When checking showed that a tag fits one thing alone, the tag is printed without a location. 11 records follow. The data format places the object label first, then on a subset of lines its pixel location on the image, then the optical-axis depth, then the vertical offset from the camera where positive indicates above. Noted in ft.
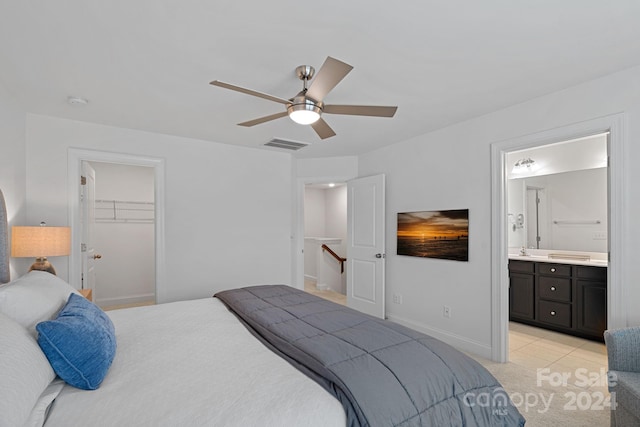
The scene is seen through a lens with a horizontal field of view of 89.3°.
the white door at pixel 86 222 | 11.34 -0.33
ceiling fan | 5.91 +2.27
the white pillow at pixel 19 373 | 3.06 -1.73
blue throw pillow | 4.12 -1.80
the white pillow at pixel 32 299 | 4.60 -1.37
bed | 3.69 -2.29
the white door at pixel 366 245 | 14.12 -1.44
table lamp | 8.36 -0.81
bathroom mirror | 13.20 +0.10
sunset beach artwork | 11.20 -0.78
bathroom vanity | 11.53 -3.23
